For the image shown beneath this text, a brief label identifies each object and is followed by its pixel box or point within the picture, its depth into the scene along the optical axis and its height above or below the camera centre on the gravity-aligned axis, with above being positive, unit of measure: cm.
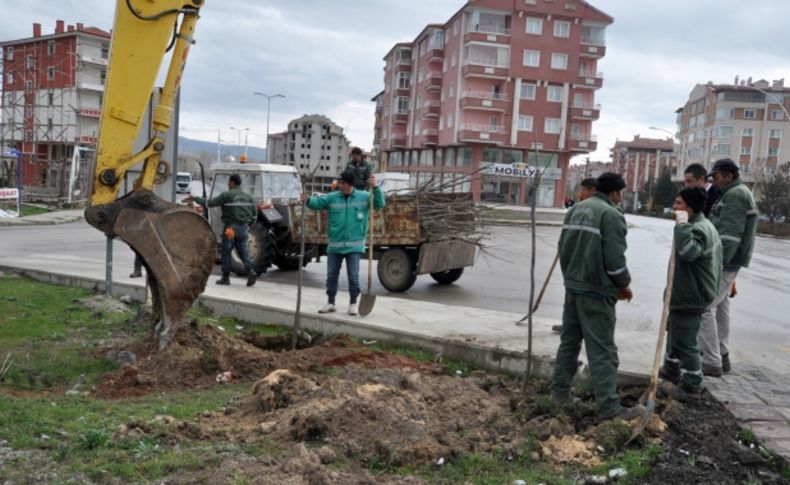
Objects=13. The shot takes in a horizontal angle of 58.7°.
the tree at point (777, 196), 5134 +226
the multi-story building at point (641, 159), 9012 +945
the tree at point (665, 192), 8025 +304
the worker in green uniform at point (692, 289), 576 -56
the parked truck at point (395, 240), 1170 -75
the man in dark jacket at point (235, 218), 1117 -49
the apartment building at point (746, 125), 8969 +1294
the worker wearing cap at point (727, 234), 649 -9
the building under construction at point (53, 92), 6144 +737
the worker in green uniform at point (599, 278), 511 -47
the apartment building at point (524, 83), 5653 +1025
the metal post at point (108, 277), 946 -136
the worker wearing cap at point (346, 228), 864 -40
